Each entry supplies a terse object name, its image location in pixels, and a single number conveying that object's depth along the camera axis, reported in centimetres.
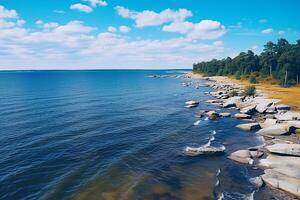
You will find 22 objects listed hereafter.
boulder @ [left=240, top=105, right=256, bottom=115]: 5923
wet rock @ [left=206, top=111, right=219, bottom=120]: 5770
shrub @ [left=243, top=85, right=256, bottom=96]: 8006
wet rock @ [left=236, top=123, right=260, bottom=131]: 4727
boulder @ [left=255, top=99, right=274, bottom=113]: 5945
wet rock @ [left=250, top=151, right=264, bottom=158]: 3422
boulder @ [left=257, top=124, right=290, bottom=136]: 4288
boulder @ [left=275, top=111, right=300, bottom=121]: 4825
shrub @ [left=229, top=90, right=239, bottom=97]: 8500
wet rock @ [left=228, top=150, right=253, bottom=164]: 3297
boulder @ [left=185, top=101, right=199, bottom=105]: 7406
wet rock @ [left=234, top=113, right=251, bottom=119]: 5650
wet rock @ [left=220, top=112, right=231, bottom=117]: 5888
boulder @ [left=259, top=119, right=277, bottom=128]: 4823
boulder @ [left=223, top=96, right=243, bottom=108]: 6962
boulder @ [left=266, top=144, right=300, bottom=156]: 3288
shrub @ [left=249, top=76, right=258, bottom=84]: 11778
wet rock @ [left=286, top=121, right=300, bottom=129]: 4461
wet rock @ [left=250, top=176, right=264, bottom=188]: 2703
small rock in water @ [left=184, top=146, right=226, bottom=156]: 3575
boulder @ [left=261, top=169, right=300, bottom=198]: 2525
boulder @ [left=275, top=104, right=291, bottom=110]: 5806
